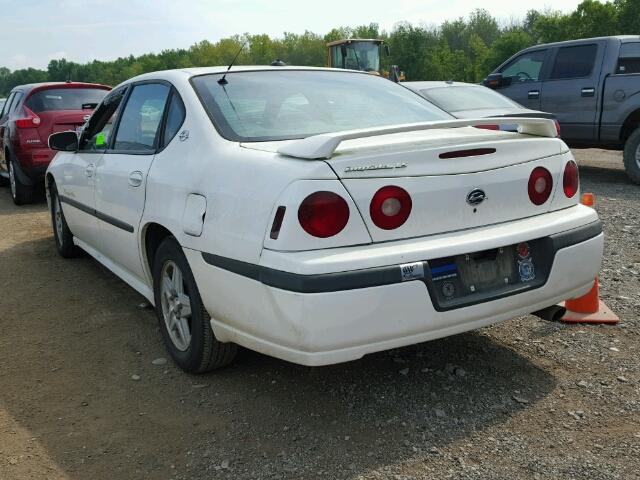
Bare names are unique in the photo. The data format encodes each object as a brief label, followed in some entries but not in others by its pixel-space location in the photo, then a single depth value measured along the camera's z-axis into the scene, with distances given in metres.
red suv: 8.67
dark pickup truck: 8.50
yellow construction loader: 20.14
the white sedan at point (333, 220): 2.51
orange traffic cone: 3.80
